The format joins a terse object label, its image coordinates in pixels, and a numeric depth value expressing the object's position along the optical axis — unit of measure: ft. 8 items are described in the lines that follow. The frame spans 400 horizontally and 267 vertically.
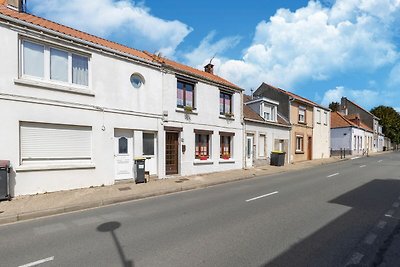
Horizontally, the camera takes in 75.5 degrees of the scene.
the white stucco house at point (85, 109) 29.99
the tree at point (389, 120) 179.42
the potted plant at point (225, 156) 56.29
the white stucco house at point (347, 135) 124.06
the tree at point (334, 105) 192.61
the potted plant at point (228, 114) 56.31
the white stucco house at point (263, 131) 63.05
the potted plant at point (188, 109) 47.93
